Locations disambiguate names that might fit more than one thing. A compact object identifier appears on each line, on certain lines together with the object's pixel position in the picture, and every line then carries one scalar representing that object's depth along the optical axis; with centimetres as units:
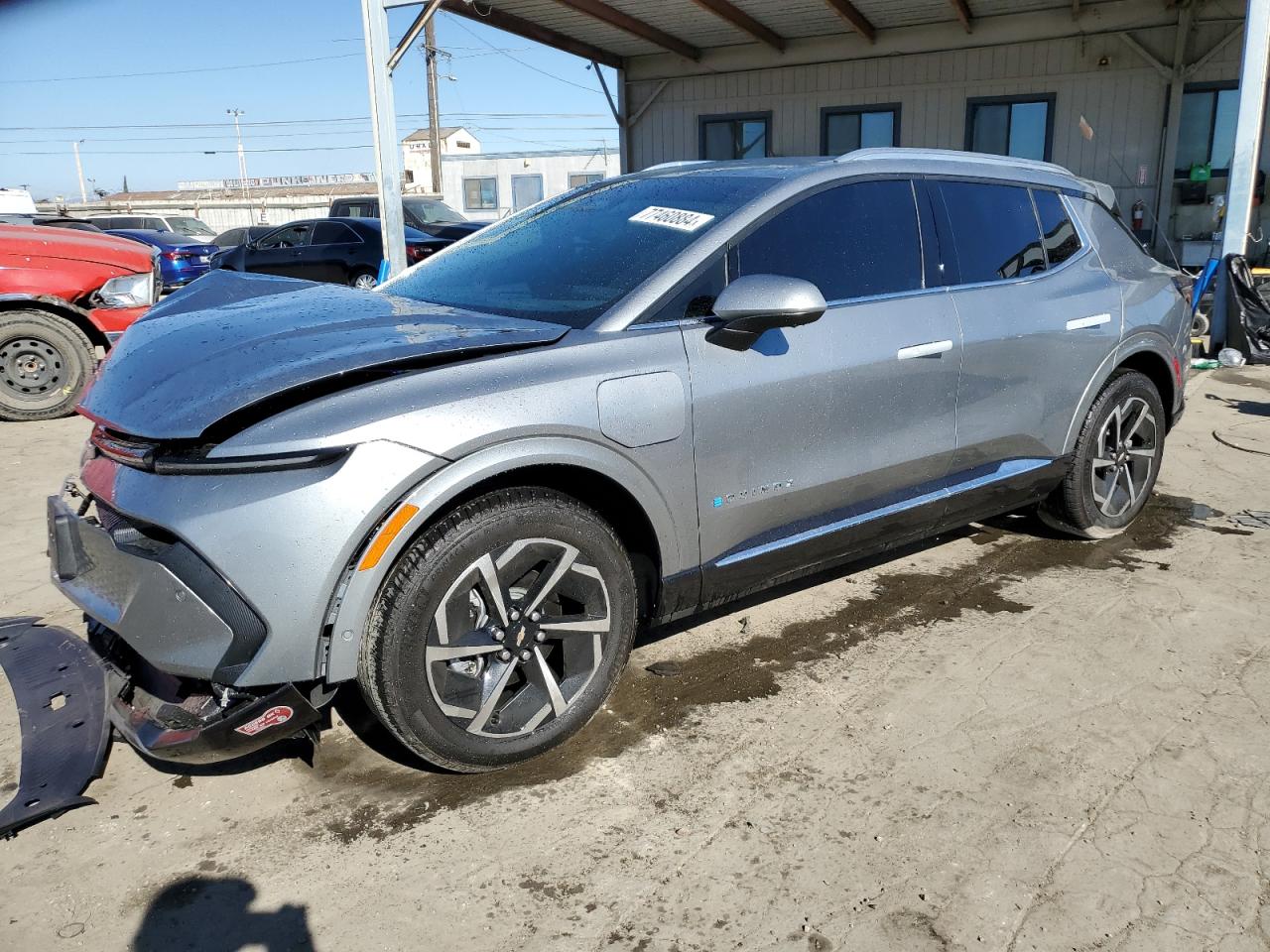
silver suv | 225
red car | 707
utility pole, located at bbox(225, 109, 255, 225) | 6304
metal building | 1323
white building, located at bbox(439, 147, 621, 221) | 3516
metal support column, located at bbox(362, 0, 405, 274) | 1071
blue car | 1496
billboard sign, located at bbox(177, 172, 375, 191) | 6775
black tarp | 910
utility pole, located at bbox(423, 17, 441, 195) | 3394
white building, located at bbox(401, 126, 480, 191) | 5559
